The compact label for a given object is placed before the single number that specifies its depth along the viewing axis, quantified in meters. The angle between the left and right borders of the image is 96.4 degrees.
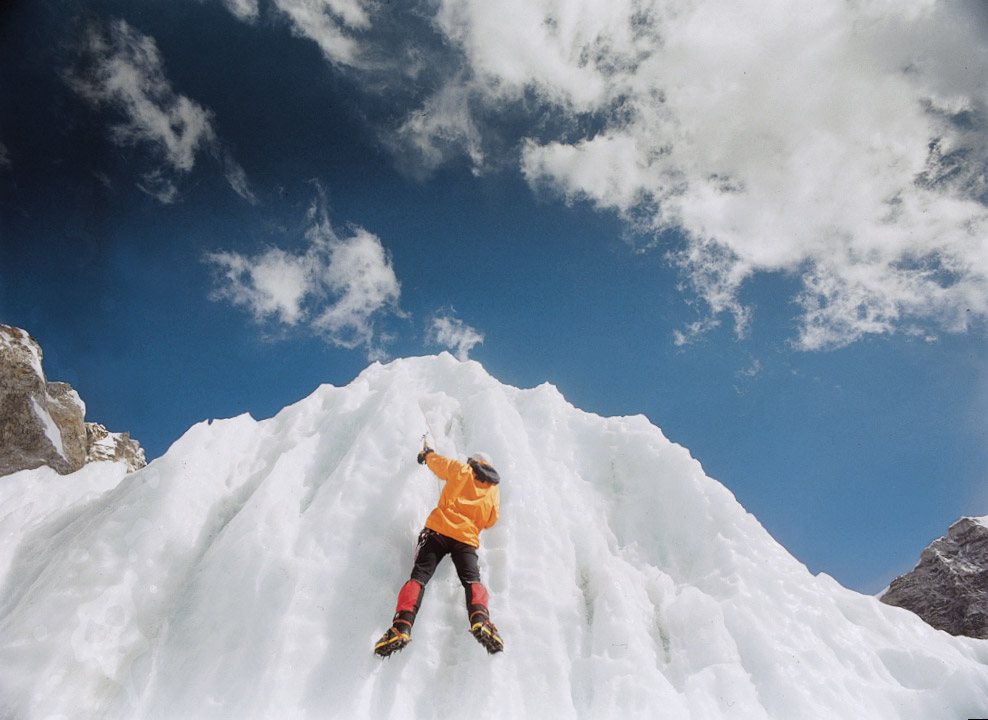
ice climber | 5.21
